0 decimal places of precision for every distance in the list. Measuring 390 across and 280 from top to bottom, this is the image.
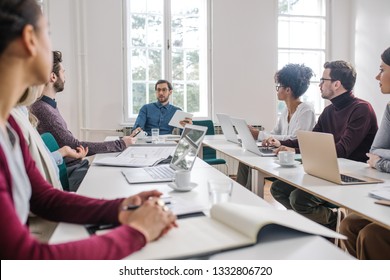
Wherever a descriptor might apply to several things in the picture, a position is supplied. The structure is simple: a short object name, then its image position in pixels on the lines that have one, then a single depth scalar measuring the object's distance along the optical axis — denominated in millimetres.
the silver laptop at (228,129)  3139
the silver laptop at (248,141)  2484
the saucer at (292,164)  2036
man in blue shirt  4336
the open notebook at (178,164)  1665
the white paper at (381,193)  1328
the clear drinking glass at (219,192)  1201
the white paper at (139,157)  2037
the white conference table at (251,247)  860
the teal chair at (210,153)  3834
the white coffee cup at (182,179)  1441
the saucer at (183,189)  1432
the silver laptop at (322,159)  1614
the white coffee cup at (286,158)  2043
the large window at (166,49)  4672
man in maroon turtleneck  2266
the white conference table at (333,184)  1233
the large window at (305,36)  5125
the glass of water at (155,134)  3147
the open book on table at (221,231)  849
